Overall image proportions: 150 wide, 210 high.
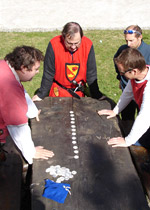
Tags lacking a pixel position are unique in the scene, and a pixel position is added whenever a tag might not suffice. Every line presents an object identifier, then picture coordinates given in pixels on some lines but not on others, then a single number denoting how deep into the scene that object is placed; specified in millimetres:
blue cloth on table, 2041
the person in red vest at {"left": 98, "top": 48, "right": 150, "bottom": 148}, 2449
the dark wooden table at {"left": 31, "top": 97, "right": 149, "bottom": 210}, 2033
